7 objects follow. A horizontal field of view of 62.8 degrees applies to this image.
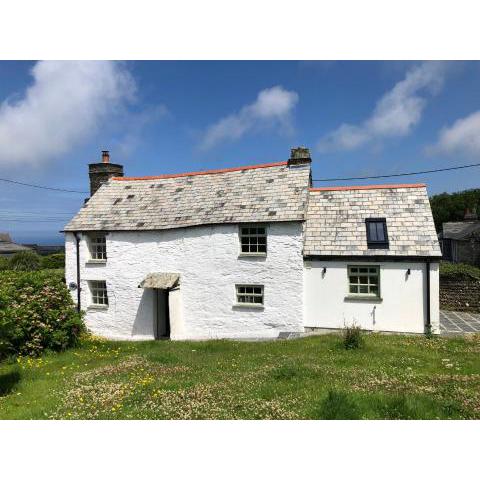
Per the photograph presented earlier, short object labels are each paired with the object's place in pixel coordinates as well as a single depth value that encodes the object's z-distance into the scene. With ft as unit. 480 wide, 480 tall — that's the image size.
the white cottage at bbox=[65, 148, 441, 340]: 58.34
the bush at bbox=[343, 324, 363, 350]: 45.73
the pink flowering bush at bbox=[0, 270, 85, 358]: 50.98
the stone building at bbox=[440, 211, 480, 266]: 123.24
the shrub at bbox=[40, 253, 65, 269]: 130.31
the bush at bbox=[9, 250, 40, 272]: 116.98
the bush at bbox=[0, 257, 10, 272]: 116.92
